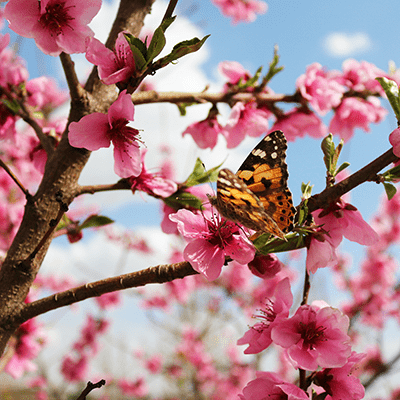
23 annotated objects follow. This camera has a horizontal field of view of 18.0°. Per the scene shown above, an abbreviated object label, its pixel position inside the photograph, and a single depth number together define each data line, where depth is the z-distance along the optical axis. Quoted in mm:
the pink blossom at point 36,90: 615
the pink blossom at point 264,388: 514
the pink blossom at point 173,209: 572
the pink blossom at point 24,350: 642
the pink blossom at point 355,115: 659
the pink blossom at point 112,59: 524
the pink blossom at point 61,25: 531
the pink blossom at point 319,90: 640
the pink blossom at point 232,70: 650
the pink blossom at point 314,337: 511
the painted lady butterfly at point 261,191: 501
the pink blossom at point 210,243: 510
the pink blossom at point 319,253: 515
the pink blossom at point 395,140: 505
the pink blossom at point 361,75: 660
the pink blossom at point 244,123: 618
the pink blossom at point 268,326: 521
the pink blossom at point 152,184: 564
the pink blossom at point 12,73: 609
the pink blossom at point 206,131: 634
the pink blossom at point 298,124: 646
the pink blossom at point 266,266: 524
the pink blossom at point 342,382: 513
